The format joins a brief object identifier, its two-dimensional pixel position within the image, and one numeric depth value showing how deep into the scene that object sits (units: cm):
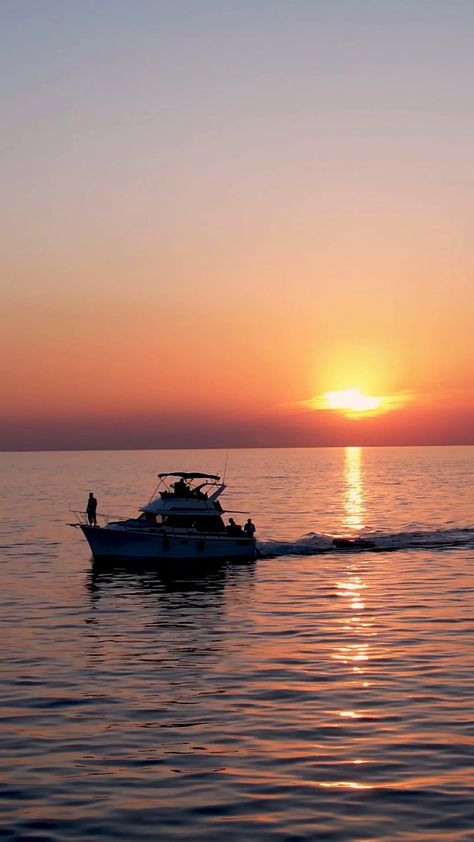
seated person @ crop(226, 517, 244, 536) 6061
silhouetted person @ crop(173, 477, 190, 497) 5959
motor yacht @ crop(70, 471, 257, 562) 5784
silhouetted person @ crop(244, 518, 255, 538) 6138
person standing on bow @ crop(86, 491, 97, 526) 6007
